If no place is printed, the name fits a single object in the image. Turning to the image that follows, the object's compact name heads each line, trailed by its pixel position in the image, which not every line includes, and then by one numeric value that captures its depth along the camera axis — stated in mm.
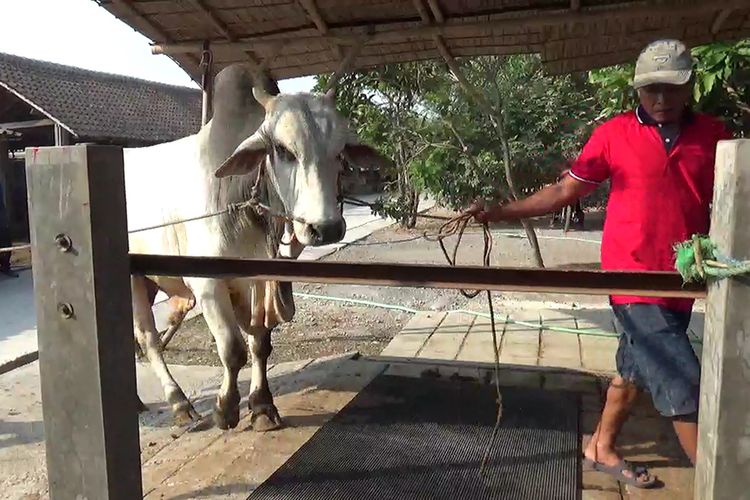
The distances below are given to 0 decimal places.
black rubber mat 2748
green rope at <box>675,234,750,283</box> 1279
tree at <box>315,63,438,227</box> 12500
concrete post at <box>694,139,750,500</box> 1282
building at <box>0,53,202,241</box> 11680
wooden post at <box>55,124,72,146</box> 11716
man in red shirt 2260
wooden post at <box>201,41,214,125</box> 4152
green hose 5059
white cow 2885
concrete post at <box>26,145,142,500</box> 1564
